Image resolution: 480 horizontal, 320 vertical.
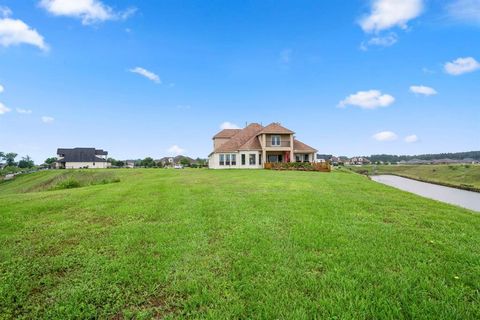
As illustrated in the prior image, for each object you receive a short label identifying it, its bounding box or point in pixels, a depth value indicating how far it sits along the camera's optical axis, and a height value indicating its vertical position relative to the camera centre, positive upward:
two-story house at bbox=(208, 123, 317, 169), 38.62 +2.01
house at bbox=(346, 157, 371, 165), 157.62 -0.25
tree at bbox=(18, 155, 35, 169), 100.06 +2.38
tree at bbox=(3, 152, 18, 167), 111.12 +6.08
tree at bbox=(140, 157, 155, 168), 84.43 +1.49
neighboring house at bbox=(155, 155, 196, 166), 134.31 +3.78
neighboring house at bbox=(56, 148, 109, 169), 80.75 +2.85
